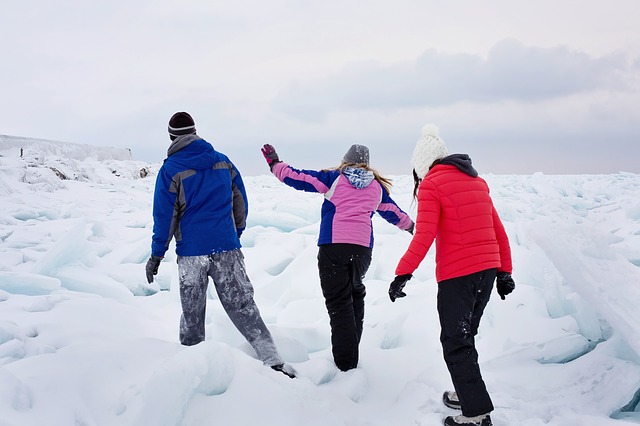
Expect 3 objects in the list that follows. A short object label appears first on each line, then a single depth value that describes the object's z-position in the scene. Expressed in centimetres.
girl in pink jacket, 306
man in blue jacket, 273
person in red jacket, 240
